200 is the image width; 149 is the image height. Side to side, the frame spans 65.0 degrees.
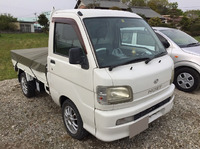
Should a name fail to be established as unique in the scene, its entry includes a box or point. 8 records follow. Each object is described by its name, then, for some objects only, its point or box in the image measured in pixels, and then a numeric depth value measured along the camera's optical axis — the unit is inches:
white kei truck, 72.7
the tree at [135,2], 2037.8
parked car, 157.4
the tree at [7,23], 1341.8
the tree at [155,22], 886.0
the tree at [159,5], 2033.7
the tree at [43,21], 1072.2
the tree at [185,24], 959.2
